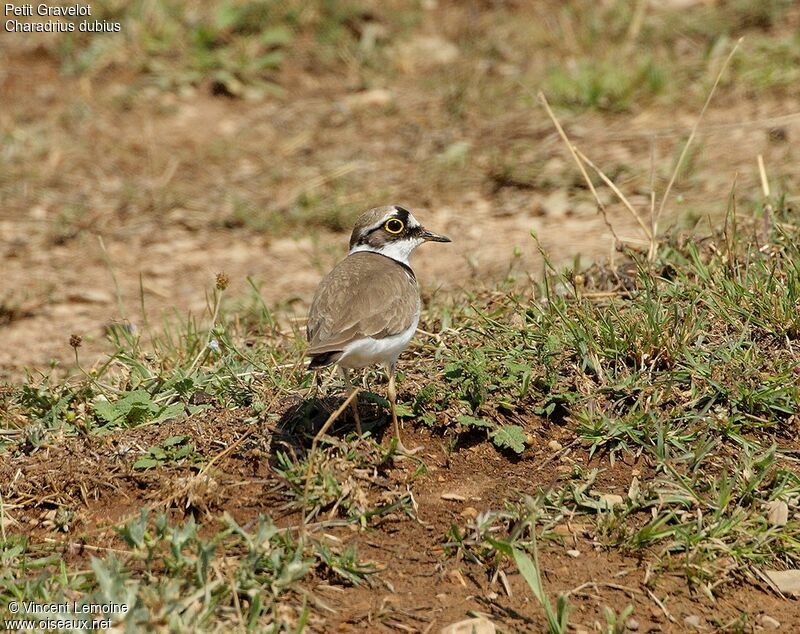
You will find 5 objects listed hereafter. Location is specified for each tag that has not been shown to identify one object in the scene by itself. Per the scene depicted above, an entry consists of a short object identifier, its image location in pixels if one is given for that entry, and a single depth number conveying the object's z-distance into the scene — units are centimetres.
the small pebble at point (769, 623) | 873
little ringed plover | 1009
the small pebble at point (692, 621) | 873
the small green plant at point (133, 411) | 1109
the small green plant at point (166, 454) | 1027
